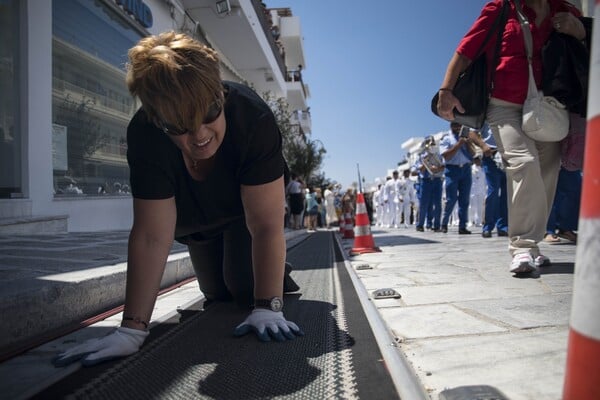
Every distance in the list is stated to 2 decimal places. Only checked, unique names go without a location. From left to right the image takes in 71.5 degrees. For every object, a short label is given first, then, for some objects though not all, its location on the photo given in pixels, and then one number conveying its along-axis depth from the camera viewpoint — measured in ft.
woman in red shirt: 9.11
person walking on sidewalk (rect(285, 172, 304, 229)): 42.06
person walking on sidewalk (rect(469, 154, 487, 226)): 37.40
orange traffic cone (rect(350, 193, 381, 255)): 17.04
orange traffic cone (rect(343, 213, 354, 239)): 29.64
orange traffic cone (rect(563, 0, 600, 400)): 2.14
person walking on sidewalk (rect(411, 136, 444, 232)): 27.43
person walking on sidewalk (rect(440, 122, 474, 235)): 22.34
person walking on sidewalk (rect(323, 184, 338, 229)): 71.36
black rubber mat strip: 4.05
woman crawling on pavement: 4.94
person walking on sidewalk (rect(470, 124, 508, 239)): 19.62
